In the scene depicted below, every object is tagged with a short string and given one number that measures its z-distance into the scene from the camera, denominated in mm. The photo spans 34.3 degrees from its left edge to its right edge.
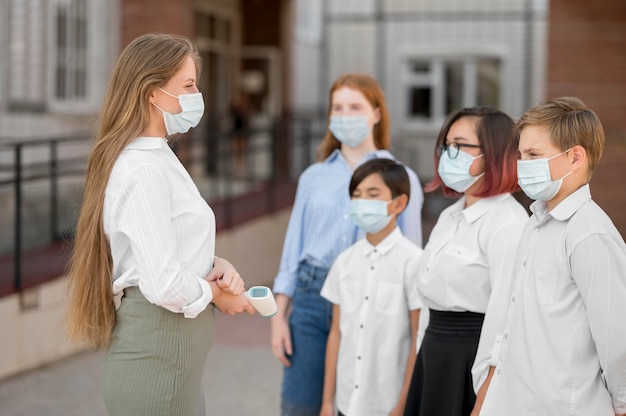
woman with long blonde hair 3109
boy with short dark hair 4164
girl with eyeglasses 3756
